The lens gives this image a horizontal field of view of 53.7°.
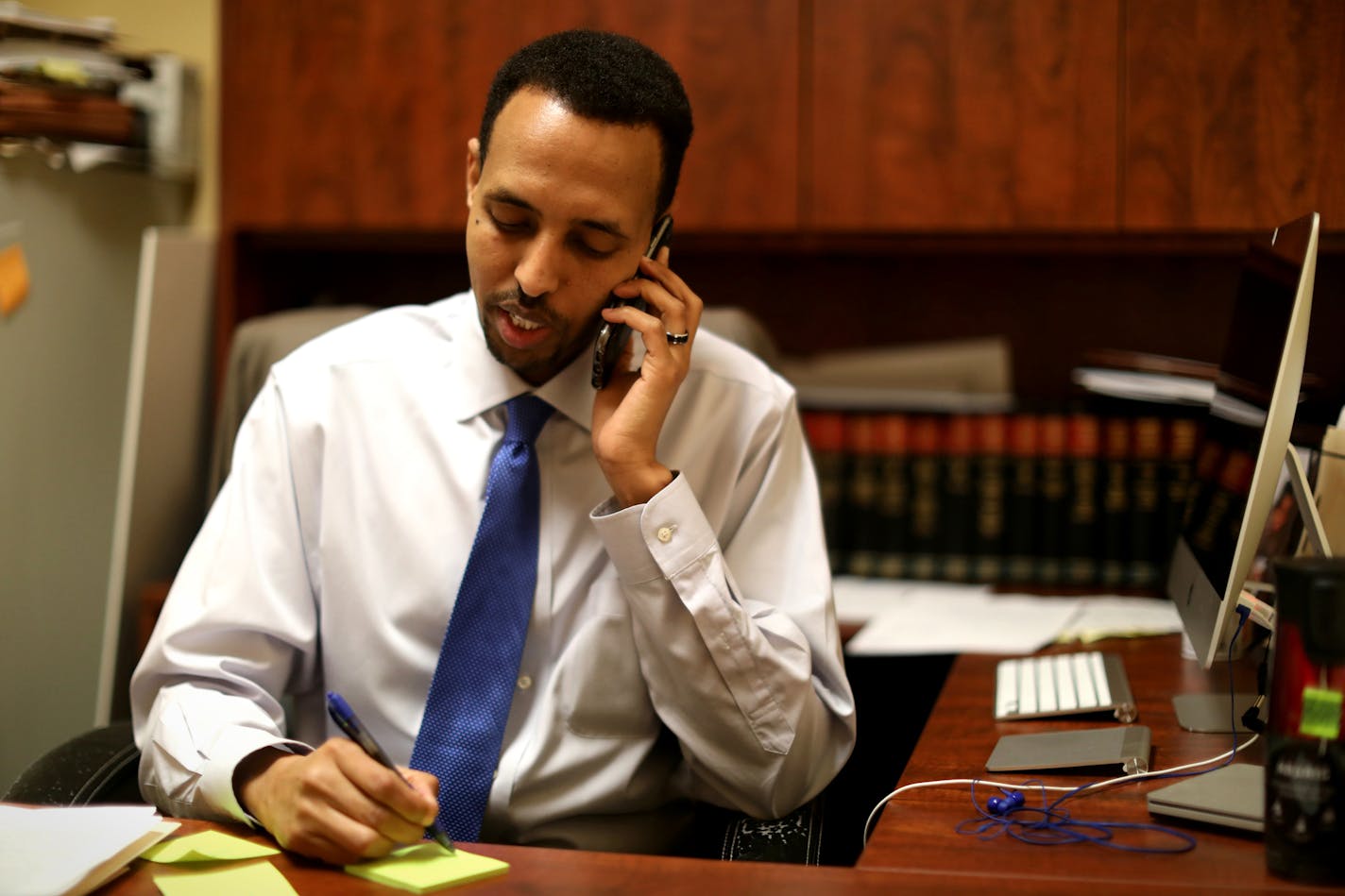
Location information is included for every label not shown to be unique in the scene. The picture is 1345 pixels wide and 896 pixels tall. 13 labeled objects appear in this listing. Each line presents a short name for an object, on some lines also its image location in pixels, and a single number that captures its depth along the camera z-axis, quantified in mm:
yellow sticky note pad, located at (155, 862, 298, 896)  942
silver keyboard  1398
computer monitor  1119
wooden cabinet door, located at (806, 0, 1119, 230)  2107
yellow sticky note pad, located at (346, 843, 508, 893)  947
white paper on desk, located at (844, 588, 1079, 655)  1823
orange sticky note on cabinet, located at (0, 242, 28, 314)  2102
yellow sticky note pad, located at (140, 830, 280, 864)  1000
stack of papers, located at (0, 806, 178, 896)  922
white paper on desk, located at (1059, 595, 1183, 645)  1836
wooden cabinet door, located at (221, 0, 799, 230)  2215
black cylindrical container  894
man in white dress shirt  1304
